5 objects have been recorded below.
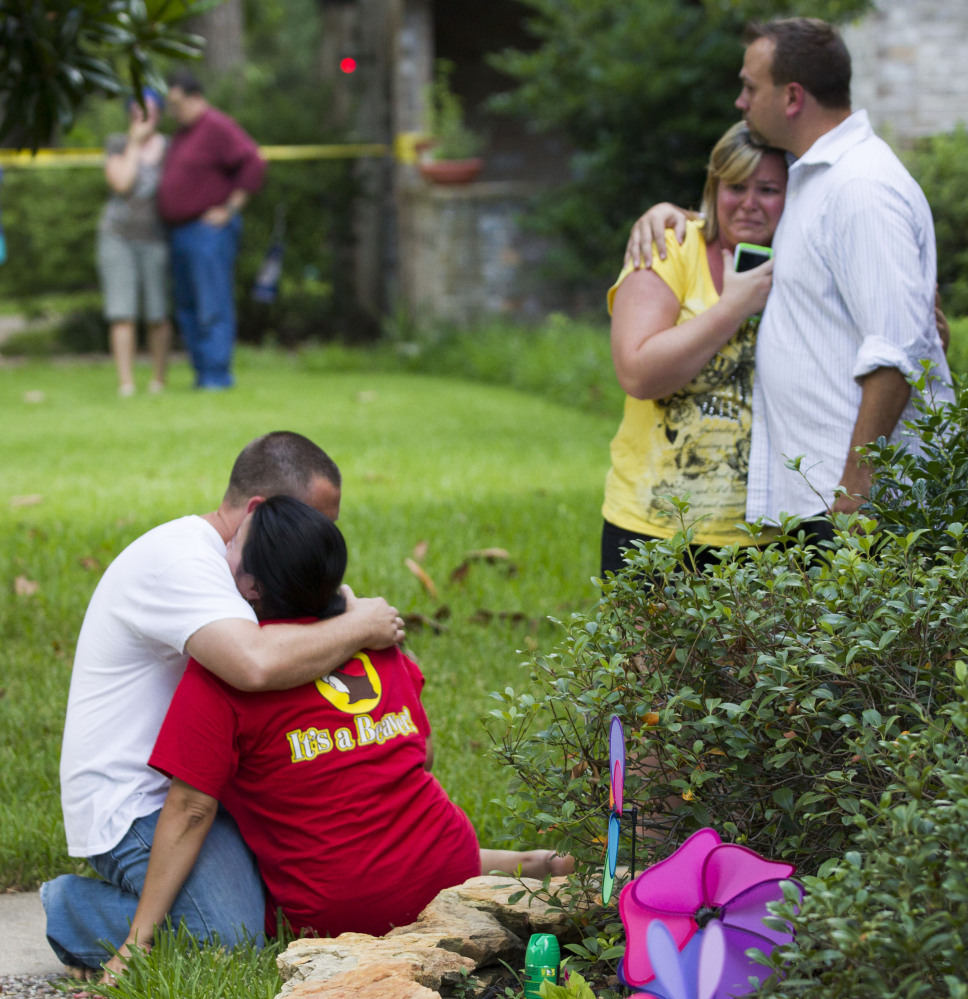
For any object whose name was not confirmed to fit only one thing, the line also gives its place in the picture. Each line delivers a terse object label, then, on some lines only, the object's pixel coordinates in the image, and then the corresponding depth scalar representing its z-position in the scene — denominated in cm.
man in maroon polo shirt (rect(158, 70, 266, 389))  2016
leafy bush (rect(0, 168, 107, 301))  2716
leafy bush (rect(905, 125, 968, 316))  1531
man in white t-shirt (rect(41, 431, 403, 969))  518
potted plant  2645
